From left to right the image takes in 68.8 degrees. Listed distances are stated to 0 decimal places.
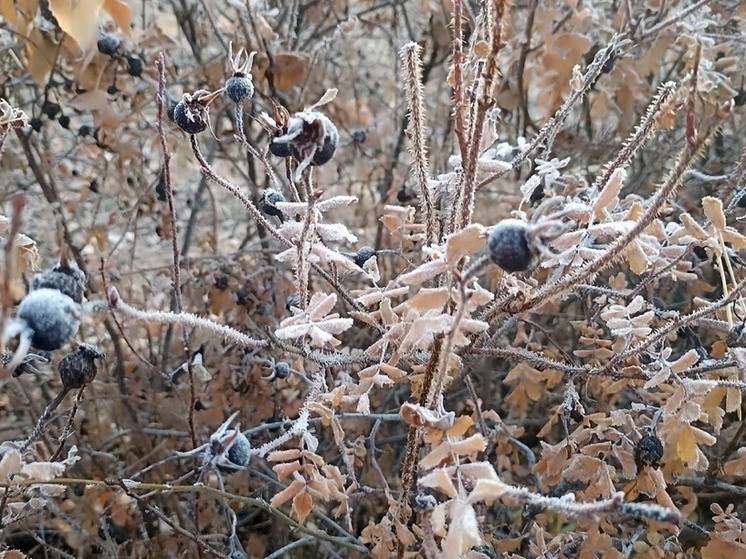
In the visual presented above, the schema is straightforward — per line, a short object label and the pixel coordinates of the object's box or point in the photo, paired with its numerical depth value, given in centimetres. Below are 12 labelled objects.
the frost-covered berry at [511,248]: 14
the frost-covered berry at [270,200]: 24
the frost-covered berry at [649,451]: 22
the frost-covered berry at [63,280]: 15
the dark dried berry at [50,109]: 40
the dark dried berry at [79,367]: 20
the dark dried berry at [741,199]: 24
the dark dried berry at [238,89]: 21
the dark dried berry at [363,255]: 24
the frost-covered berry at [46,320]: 14
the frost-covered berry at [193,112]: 19
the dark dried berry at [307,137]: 16
